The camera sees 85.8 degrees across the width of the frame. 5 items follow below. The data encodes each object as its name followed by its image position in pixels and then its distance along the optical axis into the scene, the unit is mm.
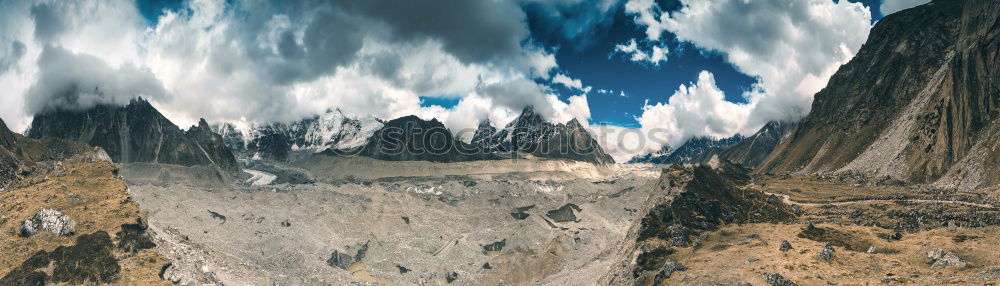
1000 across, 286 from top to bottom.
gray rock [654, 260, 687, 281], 73125
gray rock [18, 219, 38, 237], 81500
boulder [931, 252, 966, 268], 55484
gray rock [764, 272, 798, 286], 59688
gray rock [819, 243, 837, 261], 65312
